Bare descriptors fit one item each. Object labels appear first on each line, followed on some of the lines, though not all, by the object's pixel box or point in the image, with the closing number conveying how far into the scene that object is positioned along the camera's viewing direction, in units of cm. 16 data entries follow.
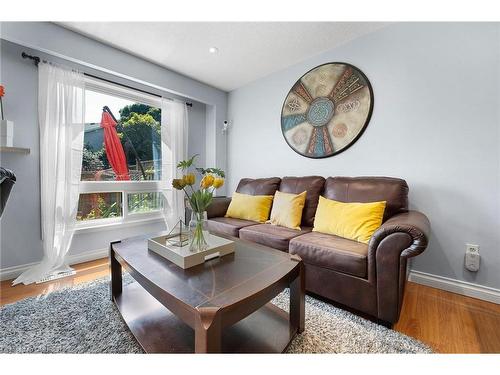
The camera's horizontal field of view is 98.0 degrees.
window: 242
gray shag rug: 111
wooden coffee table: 80
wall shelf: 171
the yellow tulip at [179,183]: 129
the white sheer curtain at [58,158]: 200
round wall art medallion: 214
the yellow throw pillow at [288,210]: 208
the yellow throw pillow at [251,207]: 236
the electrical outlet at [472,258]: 163
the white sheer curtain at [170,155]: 290
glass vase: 126
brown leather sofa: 121
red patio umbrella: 254
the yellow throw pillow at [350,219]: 158
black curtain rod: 192
